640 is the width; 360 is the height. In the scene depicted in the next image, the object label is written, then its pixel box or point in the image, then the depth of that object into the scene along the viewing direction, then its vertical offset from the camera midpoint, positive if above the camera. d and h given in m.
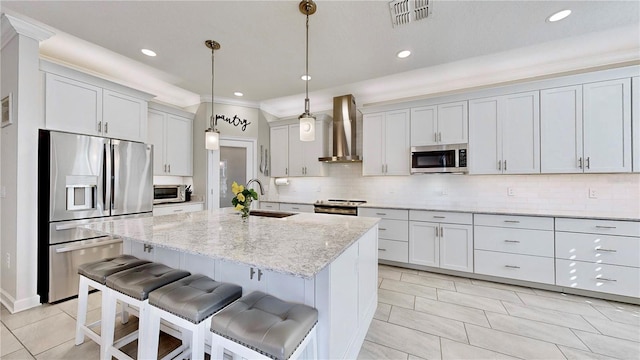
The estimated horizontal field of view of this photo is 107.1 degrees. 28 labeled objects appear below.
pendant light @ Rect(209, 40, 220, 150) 2.53 +0.49
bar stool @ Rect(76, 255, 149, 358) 1.66 -0.69
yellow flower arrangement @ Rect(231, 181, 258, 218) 2.25 -0.17
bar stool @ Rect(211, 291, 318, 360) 1.00 -0.68
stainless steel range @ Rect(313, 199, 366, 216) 3.81 -0.44
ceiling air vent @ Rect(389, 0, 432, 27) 1.94 +1.45
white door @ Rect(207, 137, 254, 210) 4.27 +0.23
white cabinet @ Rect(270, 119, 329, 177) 4.52 +0.58
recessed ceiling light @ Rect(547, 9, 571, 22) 2.03 +1.45
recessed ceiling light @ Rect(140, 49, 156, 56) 2.65 +1.46
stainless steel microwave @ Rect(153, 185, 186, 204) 3.83 -0.23
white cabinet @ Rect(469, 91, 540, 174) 3.03 +0.62
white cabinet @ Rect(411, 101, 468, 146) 3.39 +0.84
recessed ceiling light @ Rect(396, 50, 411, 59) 2.66 +1.46
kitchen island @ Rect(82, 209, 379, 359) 1.21 -0.37
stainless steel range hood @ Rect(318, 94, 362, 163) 4.18 +0.93
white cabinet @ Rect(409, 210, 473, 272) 3.15 -0.82
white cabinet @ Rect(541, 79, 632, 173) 2.64 +0.62
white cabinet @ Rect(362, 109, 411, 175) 3.76 +0.61
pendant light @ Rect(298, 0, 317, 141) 2.11 +0.49
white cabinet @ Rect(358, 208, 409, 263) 3.50 -0.80
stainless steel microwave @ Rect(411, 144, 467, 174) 3.36 +0.32
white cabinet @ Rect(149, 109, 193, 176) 3.79 +0.64
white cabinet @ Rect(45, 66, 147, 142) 2.50 +0.84
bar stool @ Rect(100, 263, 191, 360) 1.44 -0.69
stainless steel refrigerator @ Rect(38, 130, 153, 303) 2.43 -0.21
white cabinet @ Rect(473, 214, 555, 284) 2.77 -0.81
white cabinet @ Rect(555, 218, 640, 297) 2.46 -0.81
